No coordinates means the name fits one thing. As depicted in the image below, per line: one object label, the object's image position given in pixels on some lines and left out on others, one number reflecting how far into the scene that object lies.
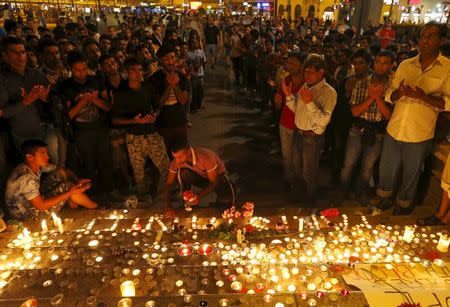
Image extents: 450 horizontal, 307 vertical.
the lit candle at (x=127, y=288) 2.27
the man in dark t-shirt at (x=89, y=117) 3.79
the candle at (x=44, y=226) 3.12
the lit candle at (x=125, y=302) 2.09
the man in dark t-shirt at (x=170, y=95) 4.10
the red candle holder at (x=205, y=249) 2.77
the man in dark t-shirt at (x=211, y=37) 11.93
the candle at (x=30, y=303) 2.08
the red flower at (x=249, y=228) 3.09
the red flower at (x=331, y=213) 3.38
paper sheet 2.15
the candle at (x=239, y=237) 2.89
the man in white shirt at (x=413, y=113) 3.05
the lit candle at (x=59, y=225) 3.11
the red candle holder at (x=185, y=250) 2.76
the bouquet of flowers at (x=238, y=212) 3.41
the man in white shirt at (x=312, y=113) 3.45
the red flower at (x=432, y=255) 2.70
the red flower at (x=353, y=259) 2.55
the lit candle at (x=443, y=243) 2.77
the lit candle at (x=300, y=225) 3.10
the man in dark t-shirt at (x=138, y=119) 3.86
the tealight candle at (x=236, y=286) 2.32
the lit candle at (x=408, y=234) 2.86
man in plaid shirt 3.42
